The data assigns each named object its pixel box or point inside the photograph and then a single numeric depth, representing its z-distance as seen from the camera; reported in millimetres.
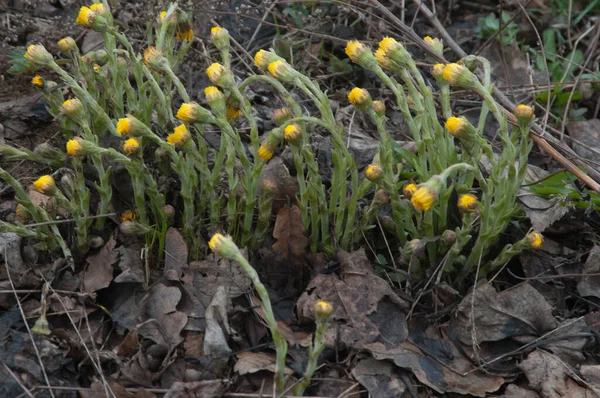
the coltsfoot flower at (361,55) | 2123
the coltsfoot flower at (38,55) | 2146
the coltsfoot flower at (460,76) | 1996
